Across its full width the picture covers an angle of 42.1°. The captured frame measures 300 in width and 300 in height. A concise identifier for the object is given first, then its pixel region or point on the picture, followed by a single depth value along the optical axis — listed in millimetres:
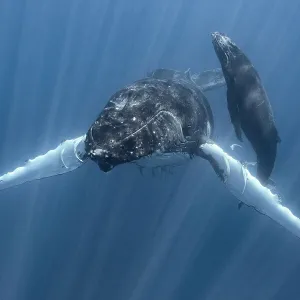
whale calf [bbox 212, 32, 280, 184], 8047
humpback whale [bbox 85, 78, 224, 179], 5297
